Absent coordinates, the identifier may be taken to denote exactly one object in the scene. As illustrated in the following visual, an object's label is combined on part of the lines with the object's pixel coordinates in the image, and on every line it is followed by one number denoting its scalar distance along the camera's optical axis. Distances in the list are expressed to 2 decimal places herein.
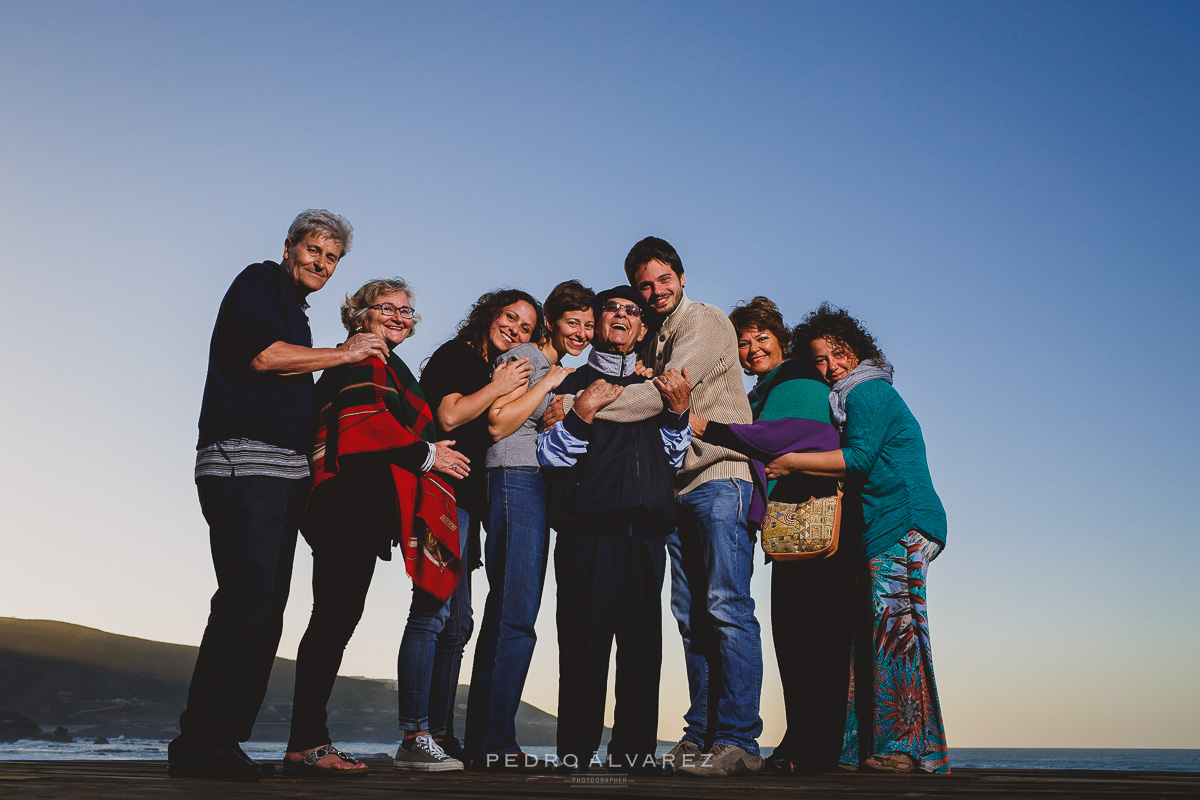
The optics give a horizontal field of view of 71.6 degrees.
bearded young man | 3.16
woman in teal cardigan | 3.31
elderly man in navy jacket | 3.03
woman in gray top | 3.17
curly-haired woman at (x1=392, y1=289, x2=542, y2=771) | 3.34
